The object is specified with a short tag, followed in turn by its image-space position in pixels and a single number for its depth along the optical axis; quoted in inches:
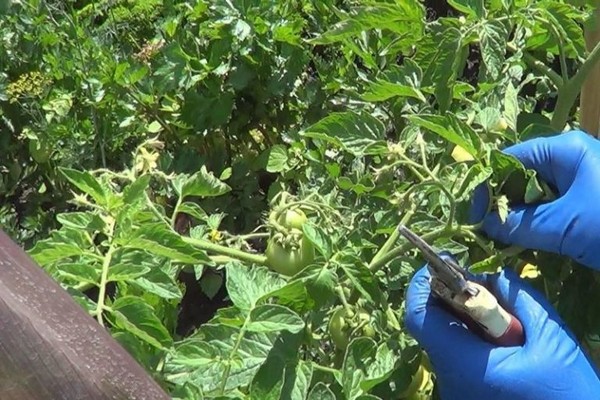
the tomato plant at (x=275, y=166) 69.8
